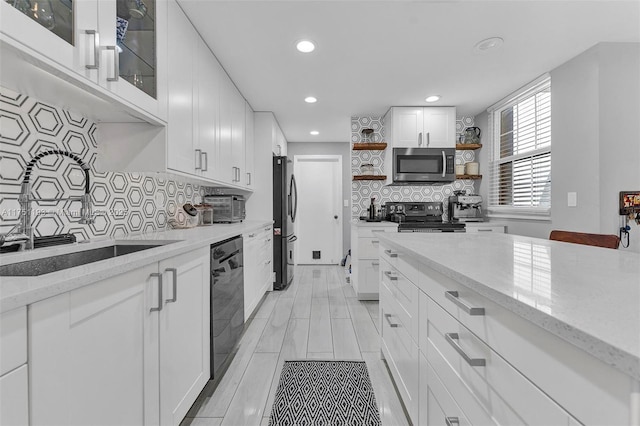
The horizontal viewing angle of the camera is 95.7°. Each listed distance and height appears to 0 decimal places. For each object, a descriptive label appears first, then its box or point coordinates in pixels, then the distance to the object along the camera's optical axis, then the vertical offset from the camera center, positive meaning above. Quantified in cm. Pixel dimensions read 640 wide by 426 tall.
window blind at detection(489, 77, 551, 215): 306 +69
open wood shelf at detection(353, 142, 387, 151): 397 +92
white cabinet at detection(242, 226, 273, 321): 256 -56
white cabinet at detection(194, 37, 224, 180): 219 +81
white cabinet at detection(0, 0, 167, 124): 94 +65
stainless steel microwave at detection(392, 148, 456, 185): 371 +60
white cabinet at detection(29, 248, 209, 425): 70 -43
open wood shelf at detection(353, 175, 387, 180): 400 +48
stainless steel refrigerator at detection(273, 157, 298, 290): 379 -9
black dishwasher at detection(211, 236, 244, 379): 173 -59
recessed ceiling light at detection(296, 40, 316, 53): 229 +134
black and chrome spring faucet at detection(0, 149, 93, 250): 115 -3
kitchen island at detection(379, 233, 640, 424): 42 -25
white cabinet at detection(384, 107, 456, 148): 374 +110
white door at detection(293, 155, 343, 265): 555 +4
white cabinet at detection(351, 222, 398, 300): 338 -55
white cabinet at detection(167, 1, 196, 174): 177 +78
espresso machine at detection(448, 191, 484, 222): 390 +6
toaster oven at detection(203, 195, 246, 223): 295 +6
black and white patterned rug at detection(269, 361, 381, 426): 151 -107
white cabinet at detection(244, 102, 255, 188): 353 +79
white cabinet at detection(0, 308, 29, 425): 59 -33
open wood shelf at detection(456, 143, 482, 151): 403 +93
